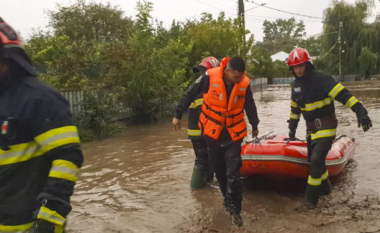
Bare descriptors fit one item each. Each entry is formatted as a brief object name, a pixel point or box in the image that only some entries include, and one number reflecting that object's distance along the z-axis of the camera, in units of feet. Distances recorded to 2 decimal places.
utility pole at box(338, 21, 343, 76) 140.91
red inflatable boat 18.51
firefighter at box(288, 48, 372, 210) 16.66
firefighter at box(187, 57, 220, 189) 19.93
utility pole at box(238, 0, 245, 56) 74.52
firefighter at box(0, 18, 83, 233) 6.83
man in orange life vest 15.40
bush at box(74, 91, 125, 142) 36.14
